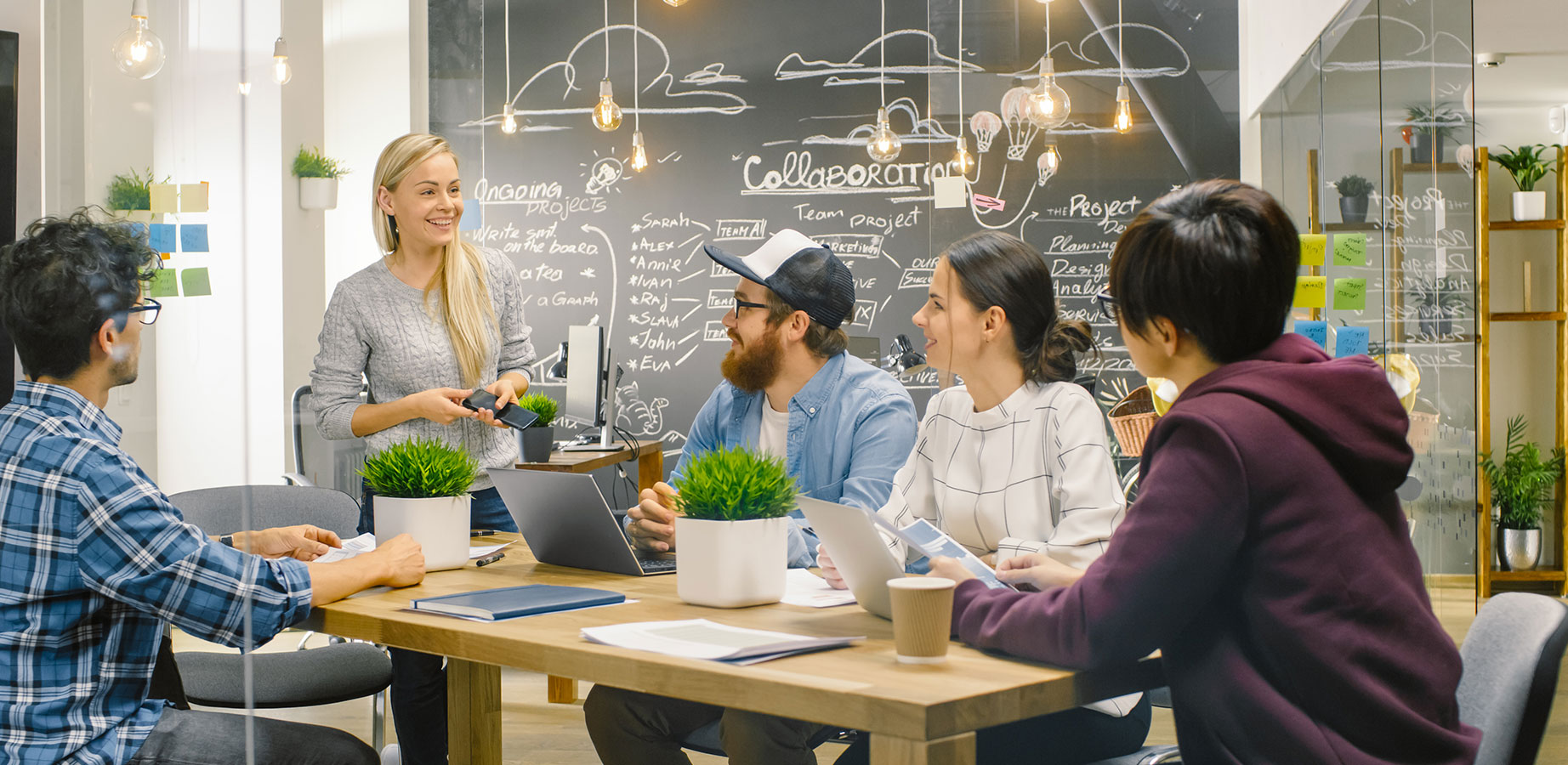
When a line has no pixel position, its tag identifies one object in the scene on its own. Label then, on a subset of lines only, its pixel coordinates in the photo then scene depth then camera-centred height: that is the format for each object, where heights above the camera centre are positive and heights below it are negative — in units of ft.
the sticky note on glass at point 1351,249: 11.84 +1.19
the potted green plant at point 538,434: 13.14 -0.58
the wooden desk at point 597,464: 12.94 -1.01
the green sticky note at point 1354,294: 11.91 +0.76
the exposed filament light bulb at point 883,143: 18.10 +3.48
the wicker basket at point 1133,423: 11.89 -0.49
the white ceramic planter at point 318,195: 7.11 +1.15
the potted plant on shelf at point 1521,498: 19.90 -2.08
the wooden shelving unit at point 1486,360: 17.99 +0.16
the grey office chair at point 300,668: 7.43 -1.81
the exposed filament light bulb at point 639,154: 20.43 +3.75
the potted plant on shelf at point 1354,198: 12.20 +1.75
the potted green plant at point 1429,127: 11.36 +2.27
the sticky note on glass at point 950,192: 16.83 +2.53
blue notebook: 4.99 -0.93
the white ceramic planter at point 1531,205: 20.04 +2.71
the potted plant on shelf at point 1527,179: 20.04 +3.13
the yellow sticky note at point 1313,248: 11.76 +1.20
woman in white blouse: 5.73 -0.28
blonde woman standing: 8.09 +0.33
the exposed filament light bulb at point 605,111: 17.65 +3.86
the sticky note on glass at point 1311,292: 11.93 +0.79
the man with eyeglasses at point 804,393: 7.07 -0.09
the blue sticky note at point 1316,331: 12.36 +0.41
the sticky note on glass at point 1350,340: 11.40 +0.30
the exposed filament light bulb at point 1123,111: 18.42 +3.99
